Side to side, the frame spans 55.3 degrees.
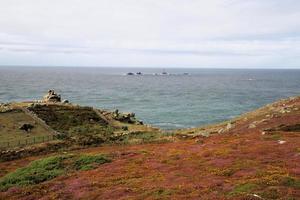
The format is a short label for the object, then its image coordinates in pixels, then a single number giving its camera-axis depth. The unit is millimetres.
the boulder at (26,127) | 53433
